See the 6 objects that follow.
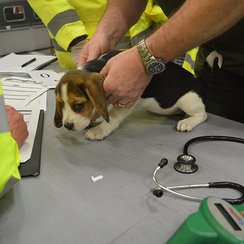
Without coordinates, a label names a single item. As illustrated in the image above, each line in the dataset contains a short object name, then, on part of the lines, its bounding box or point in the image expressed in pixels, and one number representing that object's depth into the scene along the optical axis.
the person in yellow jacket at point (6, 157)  0.58
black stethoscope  0.69
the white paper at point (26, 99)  0.91
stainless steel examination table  0.60
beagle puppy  0.89
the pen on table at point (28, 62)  1.56
